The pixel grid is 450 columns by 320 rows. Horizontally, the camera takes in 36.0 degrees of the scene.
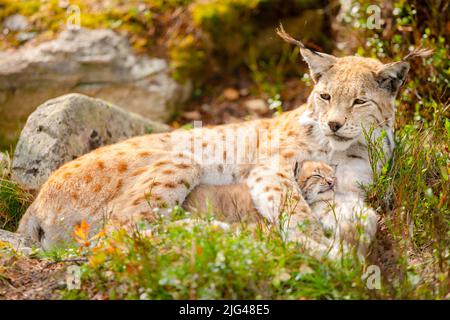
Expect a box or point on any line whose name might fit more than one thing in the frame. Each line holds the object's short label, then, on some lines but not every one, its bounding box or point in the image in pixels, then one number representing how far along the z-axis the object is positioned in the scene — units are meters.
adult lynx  4.66
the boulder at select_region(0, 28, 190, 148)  7.54
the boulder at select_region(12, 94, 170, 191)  5.57
